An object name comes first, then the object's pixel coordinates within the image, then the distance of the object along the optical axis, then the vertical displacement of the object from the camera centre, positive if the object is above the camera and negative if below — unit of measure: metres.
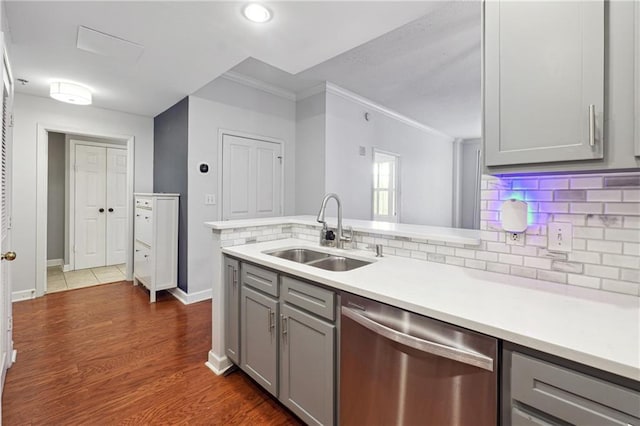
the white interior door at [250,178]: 3.81 +0.46
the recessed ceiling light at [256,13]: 1.82 +1.26
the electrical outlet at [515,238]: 1.41 -0.12
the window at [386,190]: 5.52 +0.42
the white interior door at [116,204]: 5.22 +0.12
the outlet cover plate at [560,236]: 1.29 -0.10
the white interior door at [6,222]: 1.85 -0.07
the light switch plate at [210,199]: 3.62 +0.15
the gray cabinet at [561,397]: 0.74 -0.49
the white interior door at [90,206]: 4.93 +0.08
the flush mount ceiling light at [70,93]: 3.08 +1.25
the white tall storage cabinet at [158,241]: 3.48 -0.36
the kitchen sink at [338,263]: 1.90 -0.34
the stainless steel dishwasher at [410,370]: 0.95 -0.58
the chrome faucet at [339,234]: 2.07 -0.15
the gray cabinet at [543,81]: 0.97 +0.47
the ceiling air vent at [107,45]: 2.19 +1.30
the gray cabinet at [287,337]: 1.42 -0.69
